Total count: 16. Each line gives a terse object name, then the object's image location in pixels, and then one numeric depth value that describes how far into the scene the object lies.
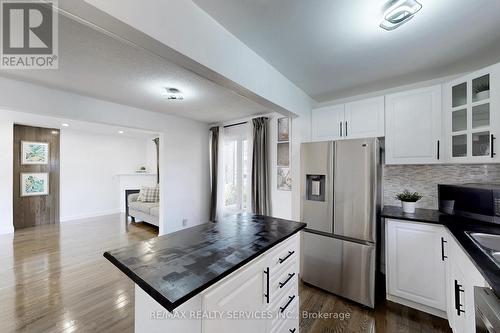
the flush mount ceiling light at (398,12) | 1.20
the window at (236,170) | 3.83
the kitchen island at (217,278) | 0.86
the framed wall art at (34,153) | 4.63
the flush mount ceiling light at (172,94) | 2.57
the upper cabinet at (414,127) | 2.03
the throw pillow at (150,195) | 5.19
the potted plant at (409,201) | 2.16
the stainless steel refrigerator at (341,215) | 2.04
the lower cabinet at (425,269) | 1.58
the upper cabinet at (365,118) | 2.31
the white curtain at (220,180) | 4.11
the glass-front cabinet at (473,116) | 1.62
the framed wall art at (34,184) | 4.65
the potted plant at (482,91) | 1.68
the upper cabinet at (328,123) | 2.56
